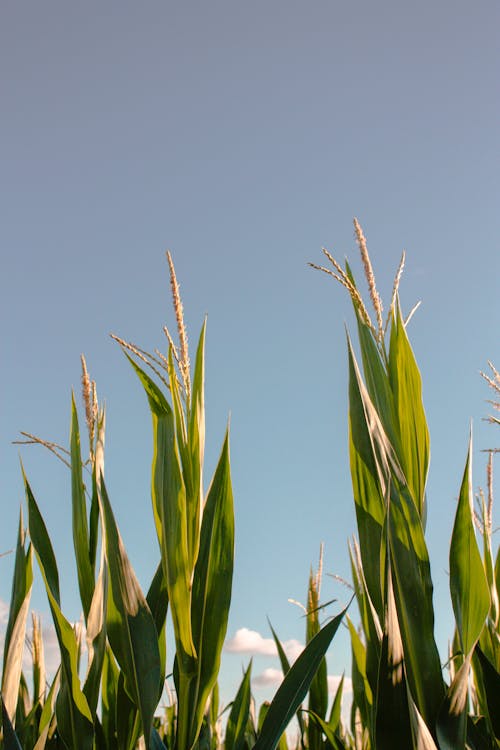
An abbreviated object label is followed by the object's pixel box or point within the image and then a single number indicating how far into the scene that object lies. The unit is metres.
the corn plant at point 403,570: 1.14
